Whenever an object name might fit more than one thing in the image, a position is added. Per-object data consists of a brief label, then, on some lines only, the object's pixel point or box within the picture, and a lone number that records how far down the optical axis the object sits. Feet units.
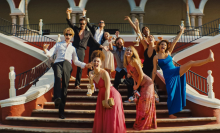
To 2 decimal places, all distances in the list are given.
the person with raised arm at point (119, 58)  20.16
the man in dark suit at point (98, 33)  24.06
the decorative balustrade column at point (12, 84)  19.93
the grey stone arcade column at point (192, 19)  51.31
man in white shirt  17.07
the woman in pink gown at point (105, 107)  14.38
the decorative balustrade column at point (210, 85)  19.57
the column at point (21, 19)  50.51
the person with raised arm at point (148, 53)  19.57
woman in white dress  22.04
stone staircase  16.58
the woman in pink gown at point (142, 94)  15.60
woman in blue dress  17.88
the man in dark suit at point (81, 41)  21.85
